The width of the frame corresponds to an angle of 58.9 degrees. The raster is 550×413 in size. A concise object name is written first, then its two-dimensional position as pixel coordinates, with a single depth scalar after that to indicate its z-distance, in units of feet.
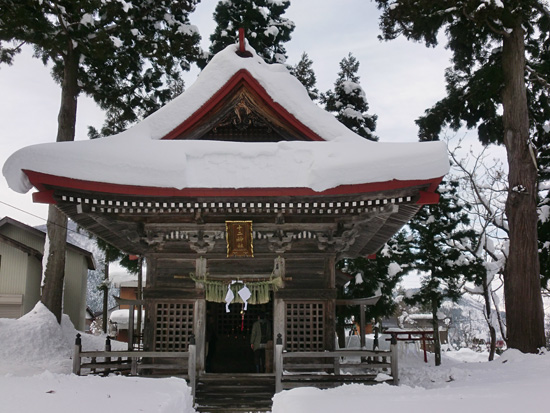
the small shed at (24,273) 79.15
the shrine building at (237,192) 30.45
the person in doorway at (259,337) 40.16
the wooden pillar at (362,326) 44.92
